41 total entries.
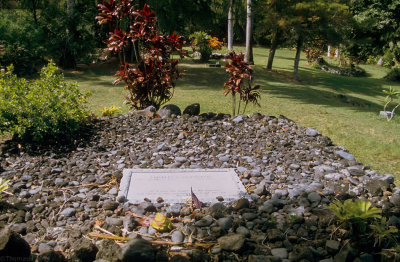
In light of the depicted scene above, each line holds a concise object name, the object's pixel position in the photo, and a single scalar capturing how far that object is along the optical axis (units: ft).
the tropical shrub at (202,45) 53.21
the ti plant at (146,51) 18.71
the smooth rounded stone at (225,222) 8.83
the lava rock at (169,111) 18.49
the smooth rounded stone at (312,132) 16.73
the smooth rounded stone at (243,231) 8.52
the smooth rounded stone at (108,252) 7.39
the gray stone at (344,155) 14.30
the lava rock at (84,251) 7.37
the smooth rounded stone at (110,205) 9.87
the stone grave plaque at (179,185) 10.75
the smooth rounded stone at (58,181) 11.38
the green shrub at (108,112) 18.99
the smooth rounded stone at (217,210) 9.36
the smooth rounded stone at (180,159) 13.56
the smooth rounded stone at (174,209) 9.69
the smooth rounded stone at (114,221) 9.08
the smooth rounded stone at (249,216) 9.44
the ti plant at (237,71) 19.04
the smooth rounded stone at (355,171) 12.97
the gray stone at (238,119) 17.88
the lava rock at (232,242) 7.82
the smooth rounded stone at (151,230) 8.71
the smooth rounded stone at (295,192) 11.18
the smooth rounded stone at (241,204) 9.98
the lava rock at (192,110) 19.13
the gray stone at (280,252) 7.81
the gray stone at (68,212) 9.56
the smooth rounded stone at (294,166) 13.25
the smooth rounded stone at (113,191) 10.84
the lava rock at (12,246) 6.93
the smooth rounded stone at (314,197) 10.66
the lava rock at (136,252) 7.26
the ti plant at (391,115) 23.60
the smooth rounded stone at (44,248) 7.87
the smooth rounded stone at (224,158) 13.88
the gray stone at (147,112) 18.27
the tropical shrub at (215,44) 68.94
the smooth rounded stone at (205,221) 8.94
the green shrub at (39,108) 13.74
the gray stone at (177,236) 8.39
